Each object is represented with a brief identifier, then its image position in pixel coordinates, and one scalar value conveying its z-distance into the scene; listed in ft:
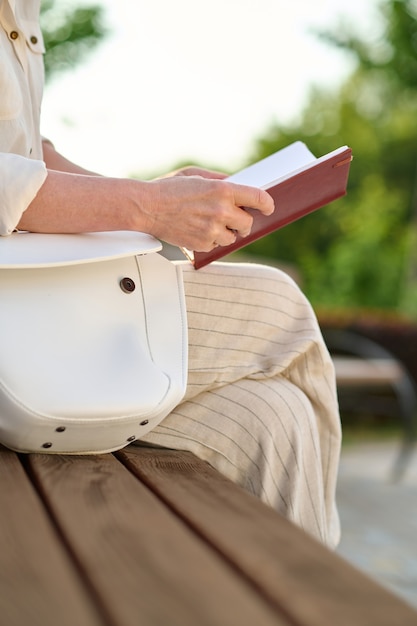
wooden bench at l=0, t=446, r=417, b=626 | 4.15
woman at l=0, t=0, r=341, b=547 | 5.75
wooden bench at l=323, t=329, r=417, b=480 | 21.07
